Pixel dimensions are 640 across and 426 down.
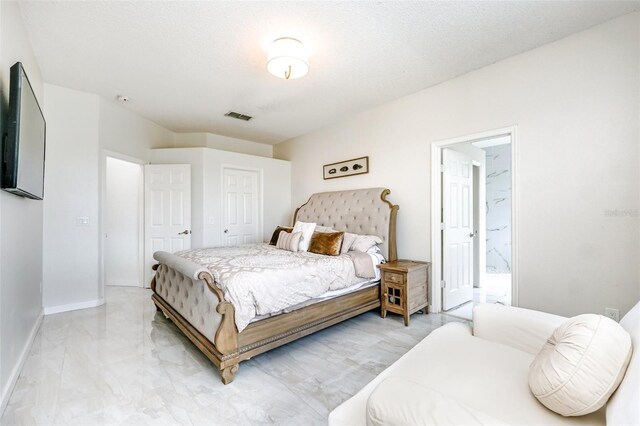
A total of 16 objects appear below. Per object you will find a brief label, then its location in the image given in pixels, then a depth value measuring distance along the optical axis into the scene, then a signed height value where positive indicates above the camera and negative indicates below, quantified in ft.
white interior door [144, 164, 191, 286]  15.01 +0.33
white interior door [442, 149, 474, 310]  11.39 -0.64
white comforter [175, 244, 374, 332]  6.98 -1.72
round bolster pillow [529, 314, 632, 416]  2.93 -1.65
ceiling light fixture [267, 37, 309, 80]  7.88 +4.42
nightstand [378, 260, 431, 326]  10.11 -2.71
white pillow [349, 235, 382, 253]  11.41 -1.14
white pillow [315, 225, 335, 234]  13.51 -0.70
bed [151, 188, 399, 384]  6.74 -2.73
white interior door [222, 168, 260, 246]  16.17 +0.51
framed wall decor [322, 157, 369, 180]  13.74 +2.38
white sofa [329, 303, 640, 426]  2.84 -2.28
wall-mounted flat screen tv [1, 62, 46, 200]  5.75 +1.68
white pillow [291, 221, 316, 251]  11.86 -0.75
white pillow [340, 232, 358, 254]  11.61 -1.11
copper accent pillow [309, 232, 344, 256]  10.97 -1.13
